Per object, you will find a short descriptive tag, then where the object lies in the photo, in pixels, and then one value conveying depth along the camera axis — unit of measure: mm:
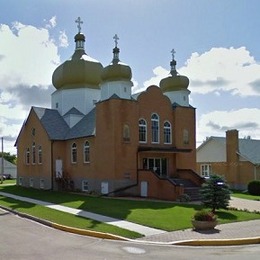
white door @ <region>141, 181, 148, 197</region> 30438
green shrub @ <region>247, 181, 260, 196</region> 36375
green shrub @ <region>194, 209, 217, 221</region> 15745
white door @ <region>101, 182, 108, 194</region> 31125
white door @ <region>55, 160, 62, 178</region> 36906
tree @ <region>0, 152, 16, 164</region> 112494
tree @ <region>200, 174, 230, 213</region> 21234
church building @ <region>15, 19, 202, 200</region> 30984
